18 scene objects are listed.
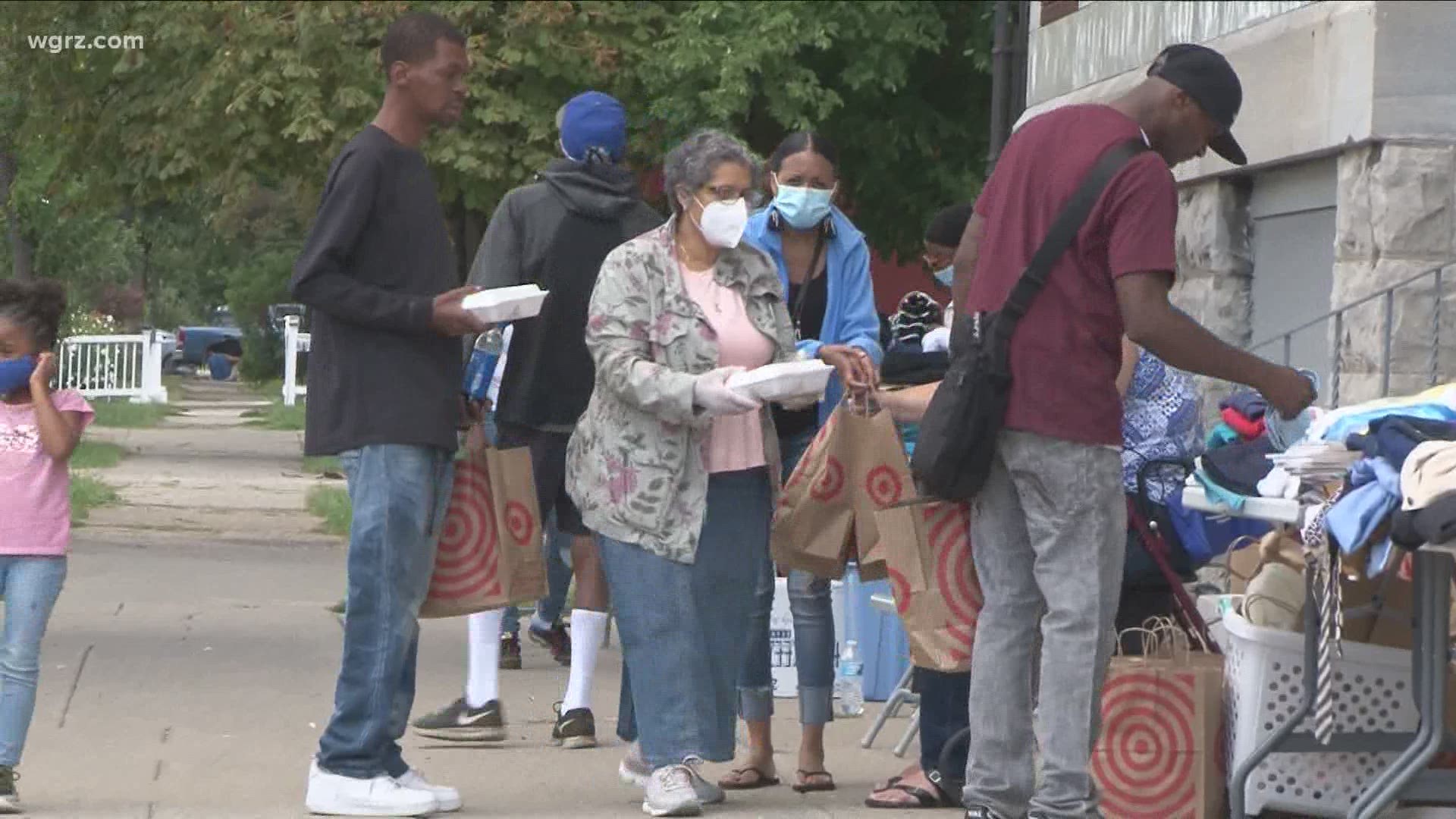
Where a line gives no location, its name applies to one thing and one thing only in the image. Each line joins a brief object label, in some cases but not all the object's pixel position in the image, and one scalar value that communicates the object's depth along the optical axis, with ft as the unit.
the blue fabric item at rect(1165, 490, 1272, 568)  44.09
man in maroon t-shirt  37.40
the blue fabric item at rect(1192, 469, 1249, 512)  40.04
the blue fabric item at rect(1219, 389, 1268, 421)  44.04
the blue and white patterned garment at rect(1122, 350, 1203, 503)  44.45
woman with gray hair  43.52
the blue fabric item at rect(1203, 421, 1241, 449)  44.24
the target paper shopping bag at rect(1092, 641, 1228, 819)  42.04
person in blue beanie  53.31
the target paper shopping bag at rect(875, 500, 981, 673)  41.45
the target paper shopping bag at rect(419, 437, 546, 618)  44.70
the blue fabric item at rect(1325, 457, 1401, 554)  36.96
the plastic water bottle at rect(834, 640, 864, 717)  59.57
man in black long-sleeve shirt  41.83
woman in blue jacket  47.57
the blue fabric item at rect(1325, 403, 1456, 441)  38.78
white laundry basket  41.37
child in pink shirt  44.21
